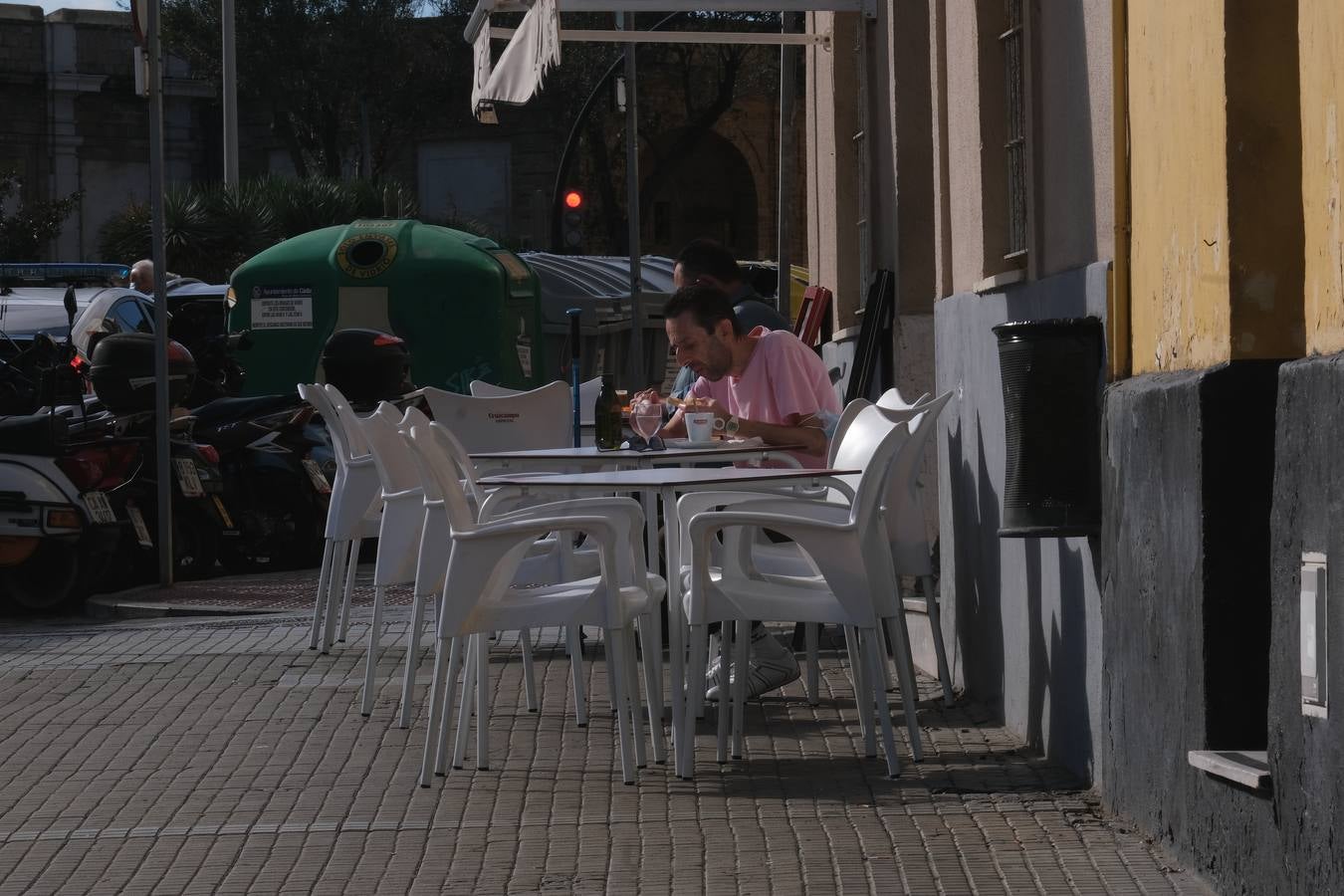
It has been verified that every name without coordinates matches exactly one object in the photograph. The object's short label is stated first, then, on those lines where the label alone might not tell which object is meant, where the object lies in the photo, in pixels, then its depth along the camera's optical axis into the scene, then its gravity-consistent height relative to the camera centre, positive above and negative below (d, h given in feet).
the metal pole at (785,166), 91.27 +6.05
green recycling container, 108.79 +2.96
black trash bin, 32.58 -0.37
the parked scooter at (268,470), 76.88 -1.53
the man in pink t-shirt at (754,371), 44.96 +0.23
